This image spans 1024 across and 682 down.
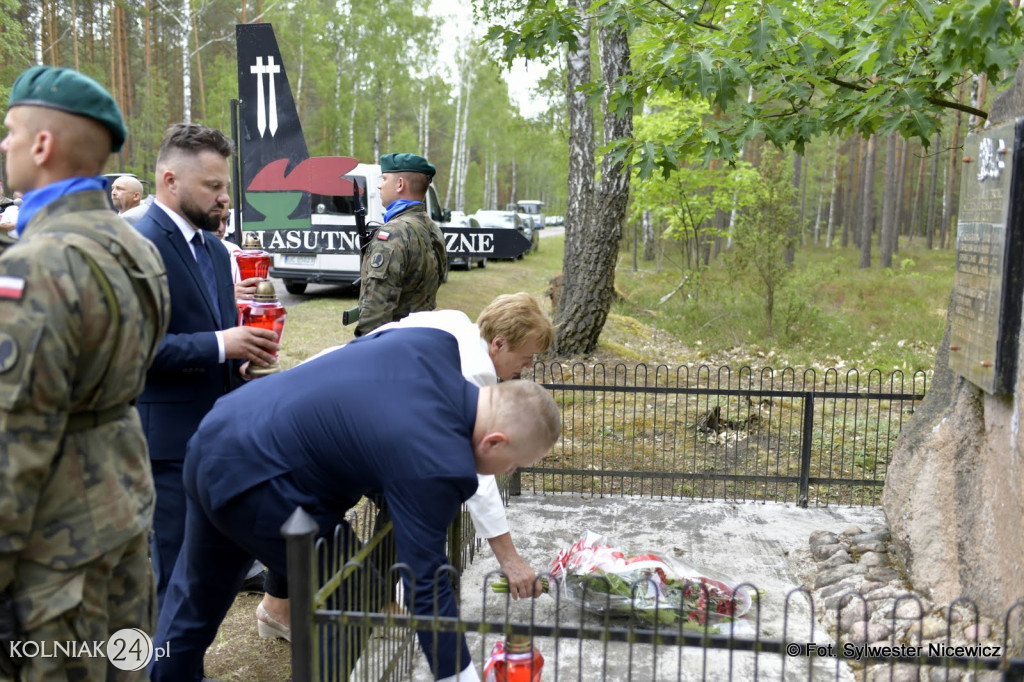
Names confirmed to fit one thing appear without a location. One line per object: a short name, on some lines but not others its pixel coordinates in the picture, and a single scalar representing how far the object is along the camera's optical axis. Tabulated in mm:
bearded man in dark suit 3049
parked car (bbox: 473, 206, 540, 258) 26547
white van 14008
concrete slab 3496
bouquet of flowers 3564
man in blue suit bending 2264
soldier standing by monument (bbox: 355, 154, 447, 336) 4402
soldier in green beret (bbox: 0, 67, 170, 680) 1752
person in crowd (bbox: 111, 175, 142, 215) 5145
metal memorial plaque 3646
